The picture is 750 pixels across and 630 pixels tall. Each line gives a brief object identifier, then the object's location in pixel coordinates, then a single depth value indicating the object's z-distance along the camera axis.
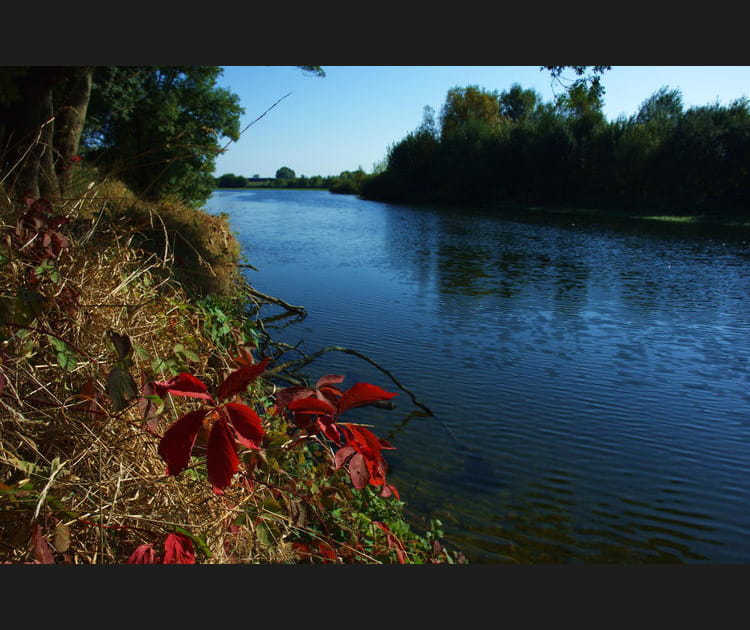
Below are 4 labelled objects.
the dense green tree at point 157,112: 16.00
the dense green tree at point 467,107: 68.50
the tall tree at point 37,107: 6.58
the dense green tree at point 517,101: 82.91
